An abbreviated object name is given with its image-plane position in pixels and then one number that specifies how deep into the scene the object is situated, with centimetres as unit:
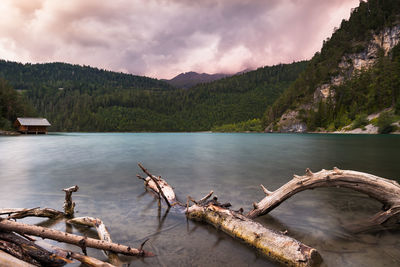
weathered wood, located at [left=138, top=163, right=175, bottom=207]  1006
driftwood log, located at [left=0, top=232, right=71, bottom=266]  404
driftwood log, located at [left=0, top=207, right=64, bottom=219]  611
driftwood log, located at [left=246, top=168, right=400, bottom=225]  624
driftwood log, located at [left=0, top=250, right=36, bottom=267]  332
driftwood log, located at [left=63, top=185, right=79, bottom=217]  781
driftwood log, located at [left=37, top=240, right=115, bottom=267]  407
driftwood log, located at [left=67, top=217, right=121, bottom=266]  481
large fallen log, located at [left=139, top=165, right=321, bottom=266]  478
